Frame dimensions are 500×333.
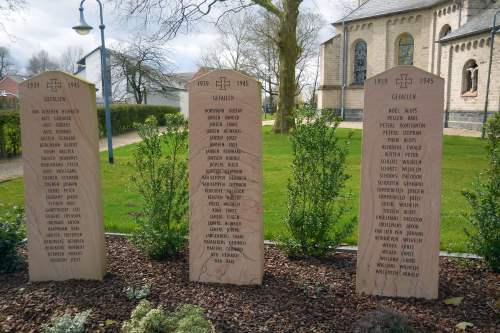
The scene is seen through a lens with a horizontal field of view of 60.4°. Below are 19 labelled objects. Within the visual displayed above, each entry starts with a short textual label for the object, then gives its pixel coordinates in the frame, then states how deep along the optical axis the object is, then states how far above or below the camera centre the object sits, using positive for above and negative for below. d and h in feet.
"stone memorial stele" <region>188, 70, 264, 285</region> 14.38 -1.95
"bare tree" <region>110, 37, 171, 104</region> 138.62 +16.05
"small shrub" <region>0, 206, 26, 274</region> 16.02 -4.65
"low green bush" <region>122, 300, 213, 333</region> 10.46 -5.06
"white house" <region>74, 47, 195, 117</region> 147.64 +12.72
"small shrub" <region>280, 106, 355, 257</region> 16.58 -2.39
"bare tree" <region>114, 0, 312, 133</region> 70.90 +12.21
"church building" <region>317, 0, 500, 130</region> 81.76 +16.94
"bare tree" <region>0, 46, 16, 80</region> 197.53 +27.07
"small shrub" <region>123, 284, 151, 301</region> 13.66 -5.45
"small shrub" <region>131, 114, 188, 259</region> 16.97 -2.70
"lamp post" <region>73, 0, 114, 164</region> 44.37 +8.11
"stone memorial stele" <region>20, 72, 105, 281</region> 14.53 -1.94
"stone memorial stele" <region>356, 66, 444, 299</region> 13.37 -1.94
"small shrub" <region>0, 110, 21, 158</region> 52.08 -1.47
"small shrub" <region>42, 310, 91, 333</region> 10.95 -5.21
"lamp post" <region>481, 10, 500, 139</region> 74.25 +10.95
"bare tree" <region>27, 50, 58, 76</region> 216.82 +29.50
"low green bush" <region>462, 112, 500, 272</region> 15.20 -3.04
